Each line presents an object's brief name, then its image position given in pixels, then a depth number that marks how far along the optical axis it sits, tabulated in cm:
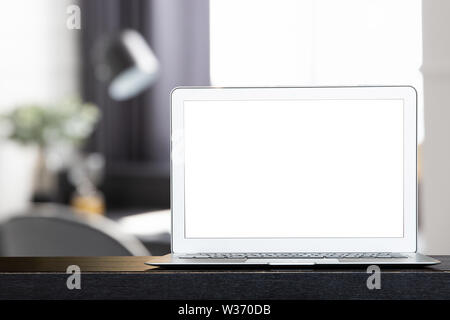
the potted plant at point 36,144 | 372
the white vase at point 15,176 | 424
